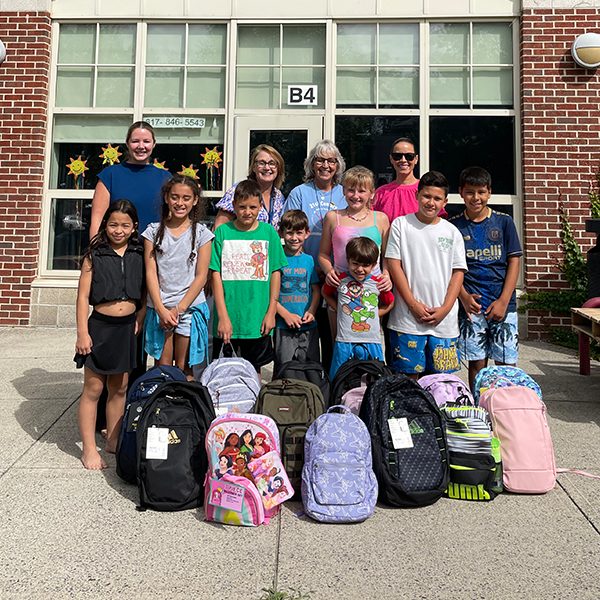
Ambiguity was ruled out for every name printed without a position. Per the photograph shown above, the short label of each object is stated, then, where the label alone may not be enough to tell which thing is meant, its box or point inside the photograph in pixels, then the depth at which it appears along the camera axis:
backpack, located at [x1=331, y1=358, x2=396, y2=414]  3.36
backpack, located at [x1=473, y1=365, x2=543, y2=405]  3.41
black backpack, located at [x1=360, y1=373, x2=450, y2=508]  2.85
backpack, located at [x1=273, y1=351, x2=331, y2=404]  3.48
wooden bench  4.38
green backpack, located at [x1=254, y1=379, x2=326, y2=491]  2.91
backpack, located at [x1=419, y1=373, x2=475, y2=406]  3.27
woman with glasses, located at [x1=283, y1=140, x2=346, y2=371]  4.14
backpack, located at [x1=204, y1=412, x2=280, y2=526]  2.66
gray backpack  3.28
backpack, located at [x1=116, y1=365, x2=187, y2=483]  3.01
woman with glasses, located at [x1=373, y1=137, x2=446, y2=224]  4.24
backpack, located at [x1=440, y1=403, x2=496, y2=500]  2.92
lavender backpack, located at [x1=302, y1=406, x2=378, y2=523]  2.69
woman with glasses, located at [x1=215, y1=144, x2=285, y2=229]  3.93
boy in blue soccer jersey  3.87
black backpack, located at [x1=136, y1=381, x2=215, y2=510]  2.79
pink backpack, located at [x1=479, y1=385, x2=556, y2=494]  3.02
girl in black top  3.36
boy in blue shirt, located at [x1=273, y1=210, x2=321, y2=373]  3.88
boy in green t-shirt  3.69
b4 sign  7.48
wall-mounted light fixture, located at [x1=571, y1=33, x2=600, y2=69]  7.00
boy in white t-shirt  3.66
